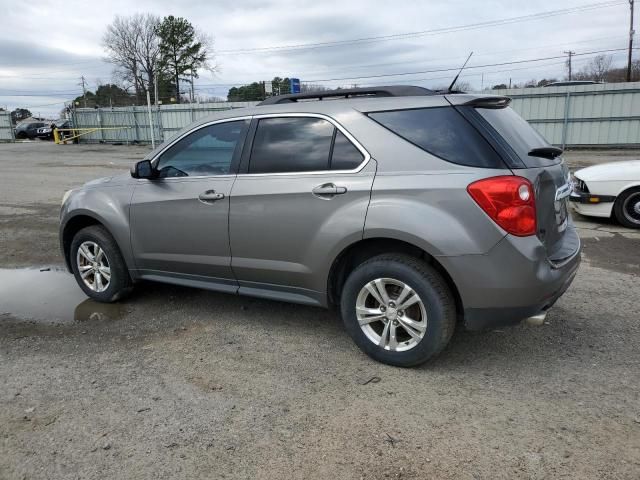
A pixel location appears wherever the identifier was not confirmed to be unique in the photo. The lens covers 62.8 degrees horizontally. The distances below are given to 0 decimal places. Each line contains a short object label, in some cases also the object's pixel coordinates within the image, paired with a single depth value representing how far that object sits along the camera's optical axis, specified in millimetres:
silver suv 3205
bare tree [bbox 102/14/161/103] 63906
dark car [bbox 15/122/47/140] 42938
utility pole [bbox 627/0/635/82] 39438
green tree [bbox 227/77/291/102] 45312
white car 7445
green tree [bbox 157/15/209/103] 59281
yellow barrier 33469
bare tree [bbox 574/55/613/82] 57750
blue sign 16234
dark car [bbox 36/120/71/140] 40169
